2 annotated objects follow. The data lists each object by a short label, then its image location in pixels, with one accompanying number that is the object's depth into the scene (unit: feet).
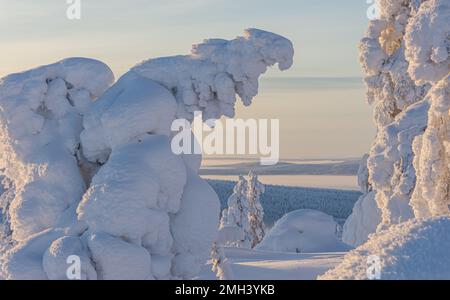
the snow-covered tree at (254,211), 162.30
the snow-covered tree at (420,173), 16.28
